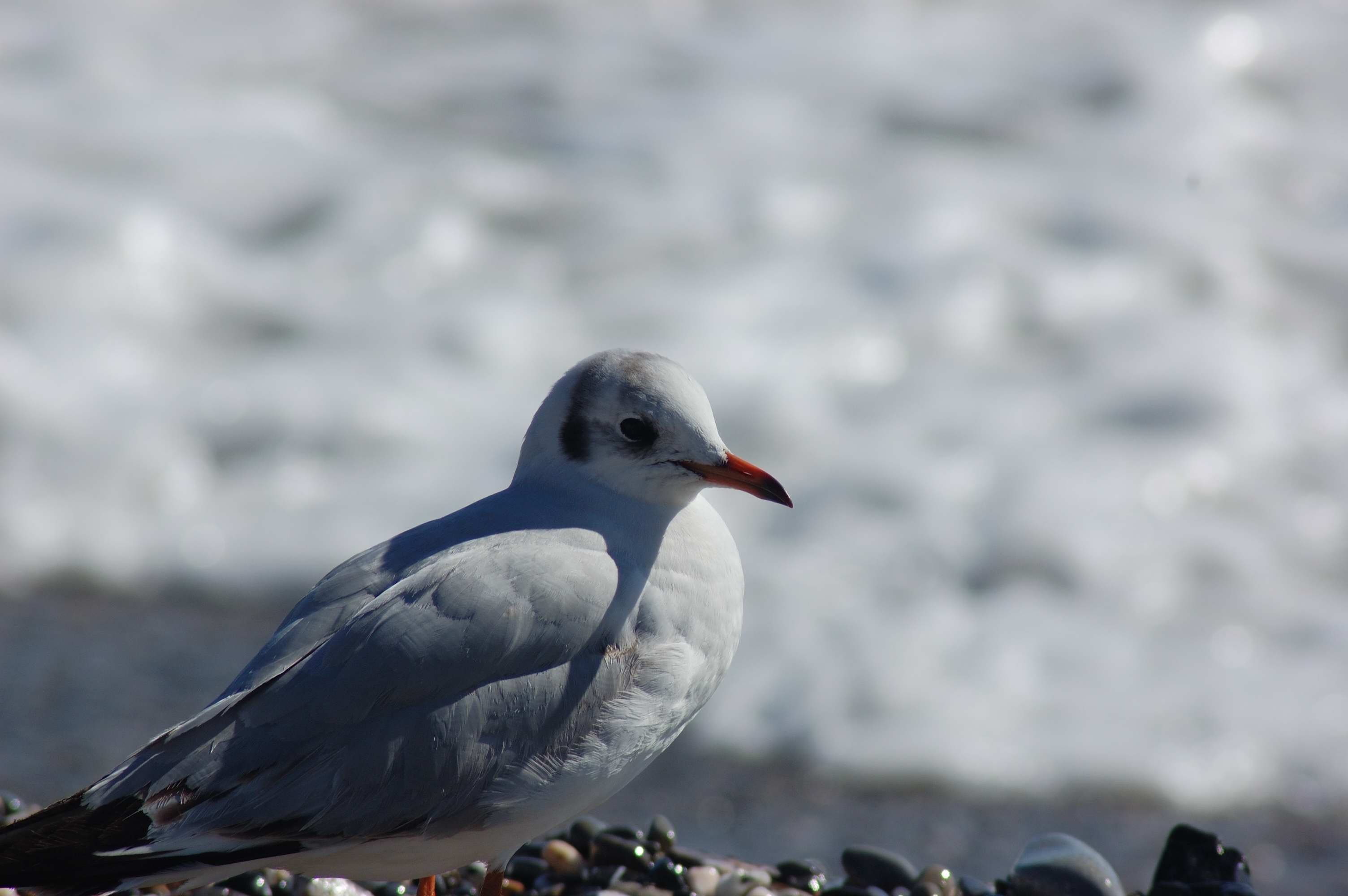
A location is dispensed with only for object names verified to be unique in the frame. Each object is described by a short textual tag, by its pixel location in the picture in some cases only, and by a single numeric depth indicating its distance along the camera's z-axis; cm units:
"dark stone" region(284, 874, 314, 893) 634
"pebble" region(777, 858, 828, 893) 678
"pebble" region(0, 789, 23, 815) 684
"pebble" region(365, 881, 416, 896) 659
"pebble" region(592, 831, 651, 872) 681
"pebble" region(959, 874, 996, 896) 676
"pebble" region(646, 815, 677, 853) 696
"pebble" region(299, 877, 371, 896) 629
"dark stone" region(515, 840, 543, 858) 707
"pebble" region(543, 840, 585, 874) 690
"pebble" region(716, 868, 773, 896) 654
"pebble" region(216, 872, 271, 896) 626
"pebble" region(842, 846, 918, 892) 685
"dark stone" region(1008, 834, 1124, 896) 663
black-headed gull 494
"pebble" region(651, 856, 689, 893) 665
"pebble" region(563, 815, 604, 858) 708
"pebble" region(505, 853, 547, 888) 689
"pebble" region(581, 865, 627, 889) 670
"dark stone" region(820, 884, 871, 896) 666
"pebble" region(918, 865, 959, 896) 672
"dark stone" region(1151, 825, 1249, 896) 676
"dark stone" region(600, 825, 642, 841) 696
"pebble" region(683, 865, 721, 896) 662
